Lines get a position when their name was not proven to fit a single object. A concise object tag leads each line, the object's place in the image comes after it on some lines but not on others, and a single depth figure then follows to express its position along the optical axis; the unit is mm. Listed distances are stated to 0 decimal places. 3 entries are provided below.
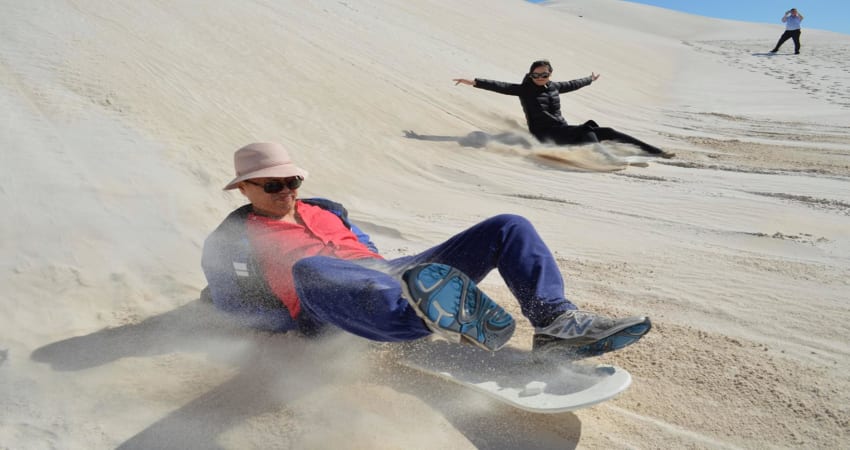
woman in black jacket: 7672
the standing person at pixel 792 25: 22406
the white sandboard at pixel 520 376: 2355
